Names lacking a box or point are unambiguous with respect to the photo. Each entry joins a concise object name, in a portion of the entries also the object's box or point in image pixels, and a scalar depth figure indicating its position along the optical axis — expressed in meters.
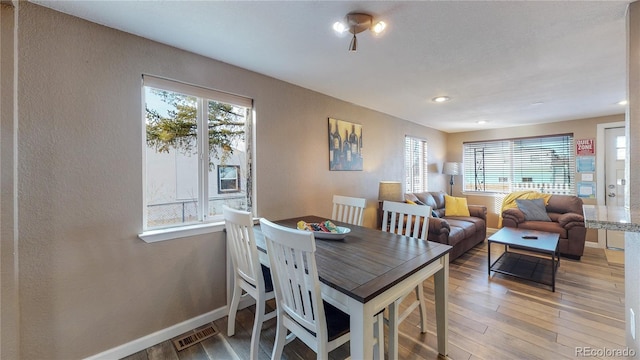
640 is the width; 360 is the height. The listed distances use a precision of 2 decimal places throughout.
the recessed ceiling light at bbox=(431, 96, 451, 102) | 3.10
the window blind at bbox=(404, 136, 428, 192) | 4.56
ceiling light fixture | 1.47
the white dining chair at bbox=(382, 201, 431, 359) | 1.39
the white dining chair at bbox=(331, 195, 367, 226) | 2.46
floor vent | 1.82
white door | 3.86
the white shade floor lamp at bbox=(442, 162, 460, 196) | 5.18
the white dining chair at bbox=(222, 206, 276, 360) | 1.56
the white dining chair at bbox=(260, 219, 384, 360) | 1.13
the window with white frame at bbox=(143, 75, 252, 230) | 1.91
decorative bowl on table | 1.82
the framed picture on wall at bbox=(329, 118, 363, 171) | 3.11
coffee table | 2.78
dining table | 1.08
